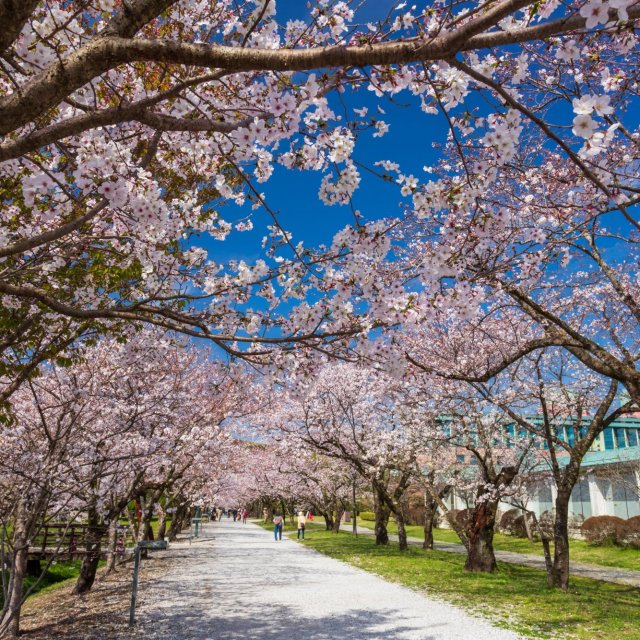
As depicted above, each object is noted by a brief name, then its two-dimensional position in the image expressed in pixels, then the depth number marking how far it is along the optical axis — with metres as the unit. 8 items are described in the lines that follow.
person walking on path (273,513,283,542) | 29.44
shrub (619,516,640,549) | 22.02
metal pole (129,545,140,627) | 8.28
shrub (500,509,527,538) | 28.50
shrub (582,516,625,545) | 23.16
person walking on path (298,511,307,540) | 28.68
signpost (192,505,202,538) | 29.48
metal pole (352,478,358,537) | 26.67
